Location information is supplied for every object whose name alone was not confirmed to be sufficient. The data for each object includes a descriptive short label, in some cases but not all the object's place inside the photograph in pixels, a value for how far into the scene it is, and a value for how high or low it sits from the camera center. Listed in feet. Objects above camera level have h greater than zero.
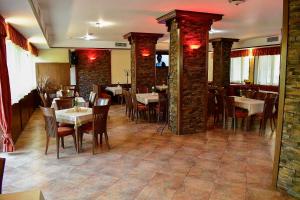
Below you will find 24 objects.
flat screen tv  42.15 +2.86
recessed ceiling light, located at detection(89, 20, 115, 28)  22.99 +4.90
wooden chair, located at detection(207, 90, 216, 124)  23.48 -2.50
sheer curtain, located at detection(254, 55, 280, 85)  34.45 +0.86
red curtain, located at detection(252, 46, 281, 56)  33.63 +3.41
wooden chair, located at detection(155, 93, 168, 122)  23.02 -2.45
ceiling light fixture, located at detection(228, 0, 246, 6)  13.65 +4.02
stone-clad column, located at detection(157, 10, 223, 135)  19.06 +0.54
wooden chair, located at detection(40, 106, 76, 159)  14.76 -3.05
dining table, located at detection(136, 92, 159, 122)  23.52 -2.11
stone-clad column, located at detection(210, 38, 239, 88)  33.06 +1.96
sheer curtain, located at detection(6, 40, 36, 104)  19.61 +0.55
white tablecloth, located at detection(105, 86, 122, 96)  35.04 -1.90
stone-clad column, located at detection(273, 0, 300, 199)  9.77 -1.19
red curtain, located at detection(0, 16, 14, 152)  15.42 -1.60
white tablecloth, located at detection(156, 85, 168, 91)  33.17 -1.56
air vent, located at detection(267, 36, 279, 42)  32.41 +4.79
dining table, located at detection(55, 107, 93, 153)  15.21 -2.46
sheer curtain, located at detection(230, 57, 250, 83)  39.27 +1.06
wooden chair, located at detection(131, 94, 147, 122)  24.27 -2.89
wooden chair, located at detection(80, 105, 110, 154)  15.44 -2.99
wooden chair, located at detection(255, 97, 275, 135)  19.88 -2.92
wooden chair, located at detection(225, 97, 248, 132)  20.76 -2.95
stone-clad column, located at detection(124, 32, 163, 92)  28.86 +2.08
